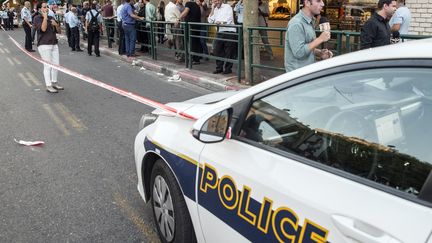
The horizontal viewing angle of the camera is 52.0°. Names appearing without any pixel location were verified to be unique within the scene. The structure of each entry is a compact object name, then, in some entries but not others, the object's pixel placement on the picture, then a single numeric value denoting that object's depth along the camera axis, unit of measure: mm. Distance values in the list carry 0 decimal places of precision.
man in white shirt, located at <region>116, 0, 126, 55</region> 14416
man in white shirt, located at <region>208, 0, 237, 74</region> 10133
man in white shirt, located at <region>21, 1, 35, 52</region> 17566
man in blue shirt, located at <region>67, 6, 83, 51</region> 17203
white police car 1649
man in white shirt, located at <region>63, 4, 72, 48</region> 17972
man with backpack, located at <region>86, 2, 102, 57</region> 15639
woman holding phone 8781
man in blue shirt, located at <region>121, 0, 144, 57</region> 14047
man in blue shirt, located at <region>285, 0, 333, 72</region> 4566
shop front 10867
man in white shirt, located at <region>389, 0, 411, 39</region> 7398
